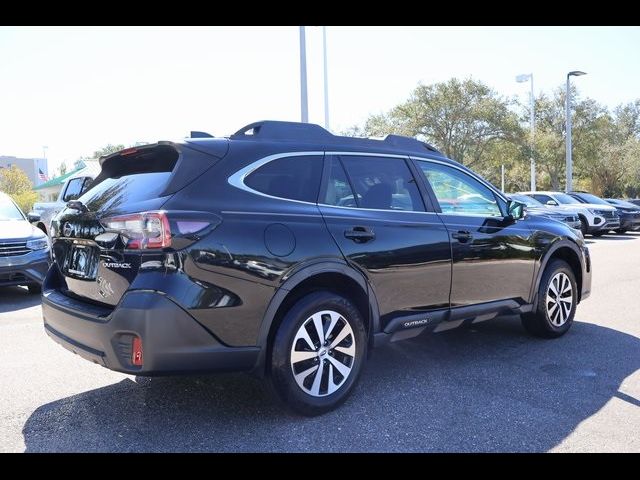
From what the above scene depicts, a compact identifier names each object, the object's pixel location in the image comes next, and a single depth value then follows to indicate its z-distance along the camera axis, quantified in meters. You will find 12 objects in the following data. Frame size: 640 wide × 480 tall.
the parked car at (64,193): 12.16
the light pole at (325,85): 21.55
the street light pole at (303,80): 16.55
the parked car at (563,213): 17.81
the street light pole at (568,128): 26.75
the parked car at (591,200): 20.14
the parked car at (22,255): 7.32
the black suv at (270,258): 3.09
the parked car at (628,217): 20.36
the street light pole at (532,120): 30.89
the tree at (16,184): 41.51
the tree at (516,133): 27.39
